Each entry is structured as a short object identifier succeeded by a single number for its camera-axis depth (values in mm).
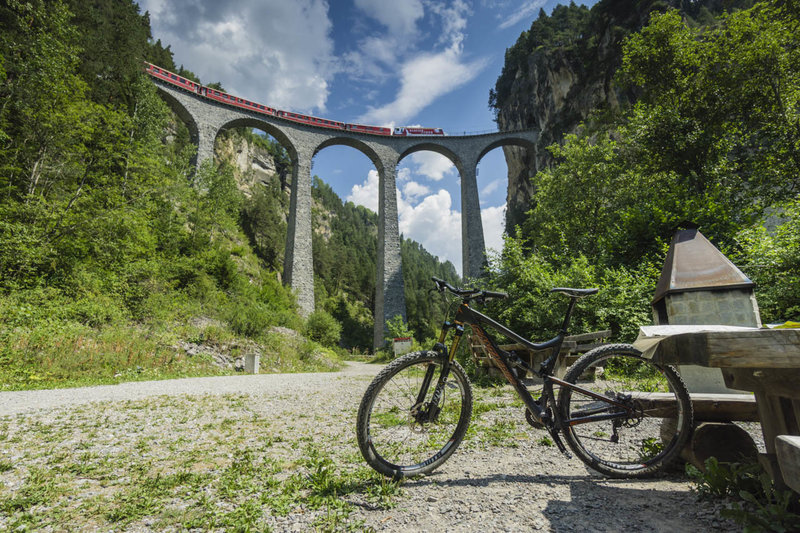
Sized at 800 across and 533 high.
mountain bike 2035
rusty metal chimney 2990
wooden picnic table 1115
